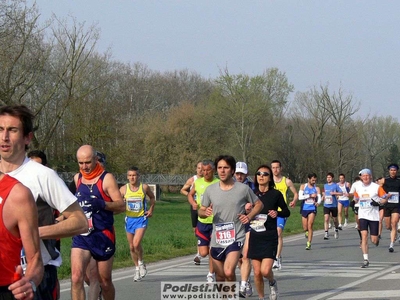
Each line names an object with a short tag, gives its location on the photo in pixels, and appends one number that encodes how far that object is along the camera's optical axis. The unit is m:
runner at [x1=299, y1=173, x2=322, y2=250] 19.20
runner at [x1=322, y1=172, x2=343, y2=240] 23.94
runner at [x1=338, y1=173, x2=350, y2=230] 27.69
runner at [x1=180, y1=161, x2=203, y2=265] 14.94
